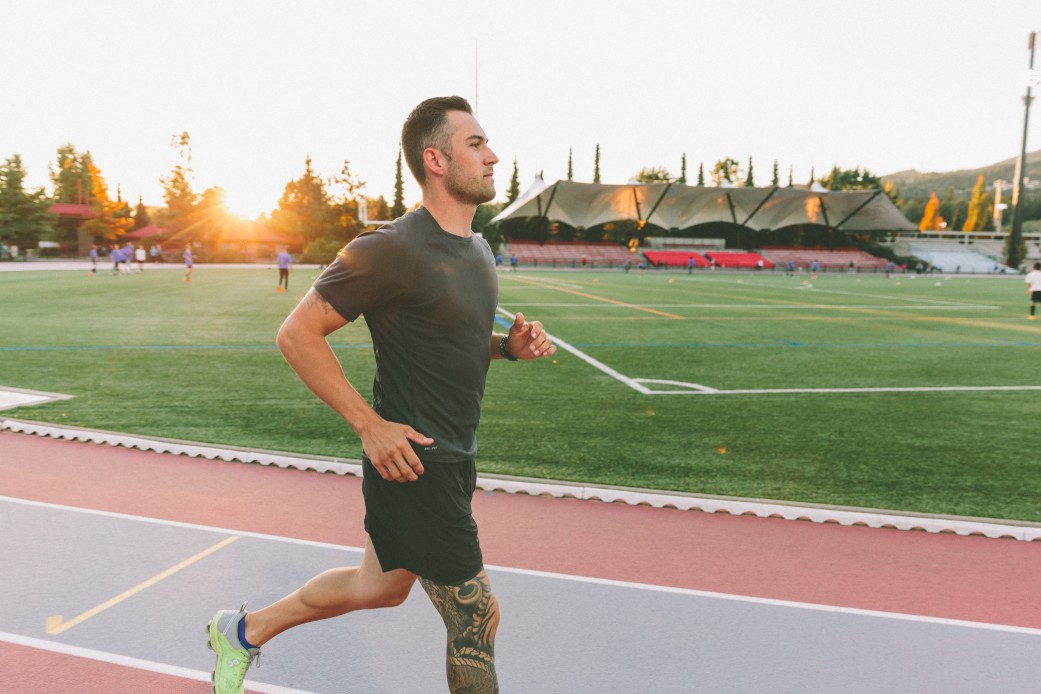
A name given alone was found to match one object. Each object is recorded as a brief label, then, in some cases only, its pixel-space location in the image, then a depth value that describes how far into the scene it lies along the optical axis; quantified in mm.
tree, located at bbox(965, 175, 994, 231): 164138
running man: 2340
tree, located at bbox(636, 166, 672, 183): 119250
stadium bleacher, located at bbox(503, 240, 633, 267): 78962
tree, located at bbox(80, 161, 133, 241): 91438
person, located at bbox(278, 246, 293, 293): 31078
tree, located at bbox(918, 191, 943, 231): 179362
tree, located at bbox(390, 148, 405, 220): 116044
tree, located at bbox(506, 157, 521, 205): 113938
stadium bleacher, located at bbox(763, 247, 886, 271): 82250
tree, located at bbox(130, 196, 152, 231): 130325
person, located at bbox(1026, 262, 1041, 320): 23984
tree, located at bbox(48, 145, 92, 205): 118000
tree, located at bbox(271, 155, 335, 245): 106562
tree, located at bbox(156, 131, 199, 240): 100062
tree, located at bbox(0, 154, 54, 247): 77875
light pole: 69250
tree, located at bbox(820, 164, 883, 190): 118500
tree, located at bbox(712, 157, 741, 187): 122250
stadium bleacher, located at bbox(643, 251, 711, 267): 79000
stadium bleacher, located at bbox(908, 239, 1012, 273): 82938
